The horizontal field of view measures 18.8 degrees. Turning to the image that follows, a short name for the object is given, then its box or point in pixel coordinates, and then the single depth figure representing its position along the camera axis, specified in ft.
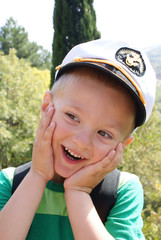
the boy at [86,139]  2.16
